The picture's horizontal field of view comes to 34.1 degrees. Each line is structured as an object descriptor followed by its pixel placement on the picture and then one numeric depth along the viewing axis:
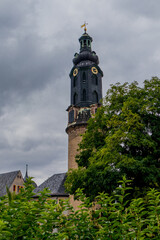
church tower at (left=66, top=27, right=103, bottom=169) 40.41
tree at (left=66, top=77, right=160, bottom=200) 17.77
